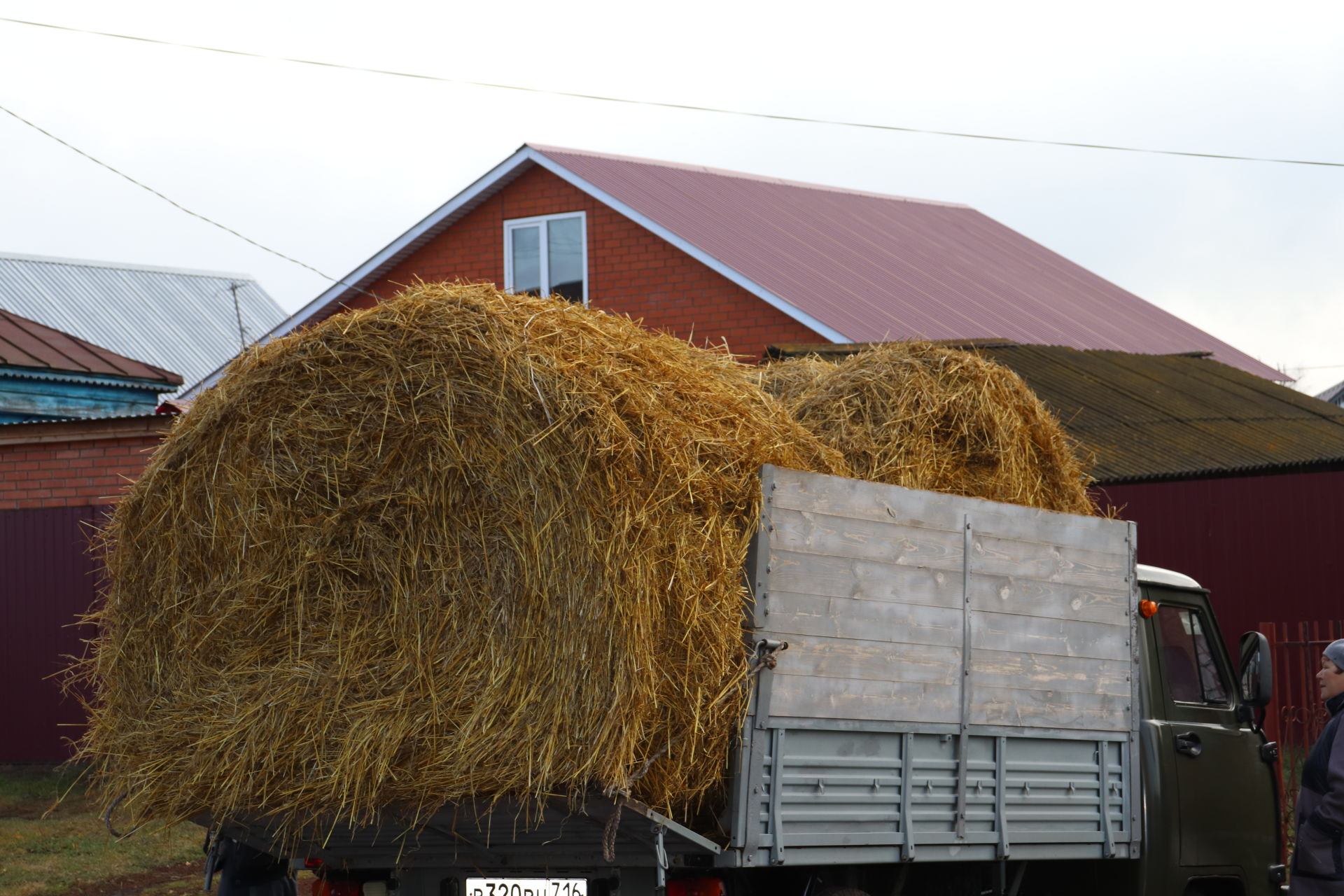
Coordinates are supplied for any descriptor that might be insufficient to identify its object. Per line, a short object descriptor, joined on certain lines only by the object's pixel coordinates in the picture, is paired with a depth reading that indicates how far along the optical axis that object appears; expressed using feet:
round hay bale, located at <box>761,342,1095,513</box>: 42.98
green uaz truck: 30.76
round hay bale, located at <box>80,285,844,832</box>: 28.71
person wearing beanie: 38.34
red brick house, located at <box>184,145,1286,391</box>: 121.08
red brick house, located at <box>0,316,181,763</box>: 82.48
